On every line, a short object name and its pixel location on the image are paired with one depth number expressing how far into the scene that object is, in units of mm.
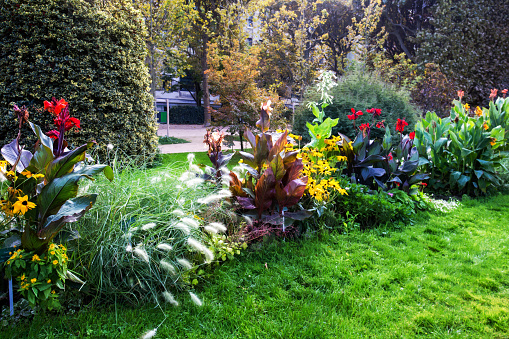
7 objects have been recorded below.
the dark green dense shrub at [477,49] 13734
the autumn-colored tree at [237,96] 8117
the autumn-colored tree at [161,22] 12359
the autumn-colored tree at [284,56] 16016
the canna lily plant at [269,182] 2988
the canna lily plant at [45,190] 1863
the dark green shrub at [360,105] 7607
